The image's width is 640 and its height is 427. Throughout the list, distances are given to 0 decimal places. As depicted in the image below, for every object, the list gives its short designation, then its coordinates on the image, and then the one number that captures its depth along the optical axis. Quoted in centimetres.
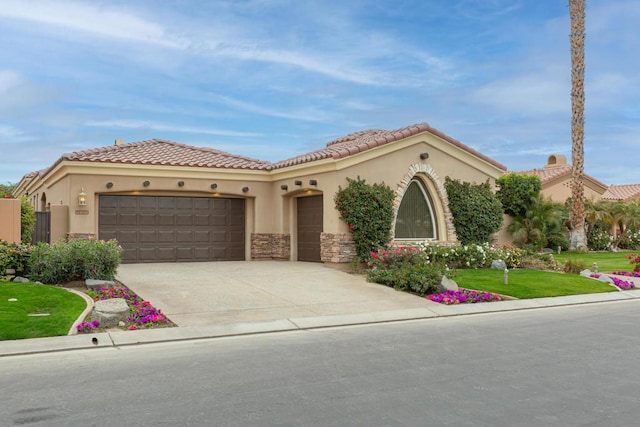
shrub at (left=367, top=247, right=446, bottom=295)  1455
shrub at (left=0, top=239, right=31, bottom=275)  1402
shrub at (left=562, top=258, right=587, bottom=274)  1948
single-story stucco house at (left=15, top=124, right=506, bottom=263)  1916
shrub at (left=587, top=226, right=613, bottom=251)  3153
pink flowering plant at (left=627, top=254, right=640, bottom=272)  2062
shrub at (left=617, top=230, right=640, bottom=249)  3294
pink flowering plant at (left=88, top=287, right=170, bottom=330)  1027
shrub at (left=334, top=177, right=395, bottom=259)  1842
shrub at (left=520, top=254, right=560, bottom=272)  2036
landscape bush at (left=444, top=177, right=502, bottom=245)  2112
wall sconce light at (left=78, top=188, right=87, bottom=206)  1887
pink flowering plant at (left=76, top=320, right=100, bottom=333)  960
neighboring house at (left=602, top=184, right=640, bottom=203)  4186
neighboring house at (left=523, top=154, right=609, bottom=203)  3519
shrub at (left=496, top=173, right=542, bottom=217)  2862
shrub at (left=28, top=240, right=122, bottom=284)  1371
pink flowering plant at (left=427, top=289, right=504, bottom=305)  1360
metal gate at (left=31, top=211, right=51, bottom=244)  1916
